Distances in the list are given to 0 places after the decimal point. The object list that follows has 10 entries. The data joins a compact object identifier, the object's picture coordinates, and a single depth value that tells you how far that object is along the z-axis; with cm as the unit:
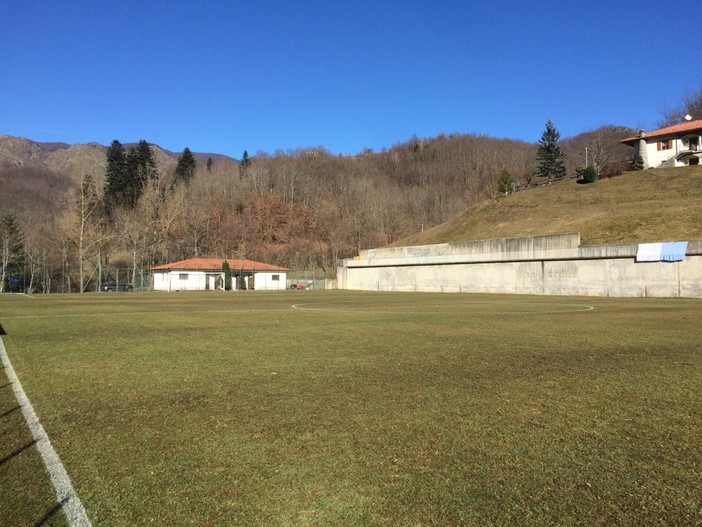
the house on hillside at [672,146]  7162
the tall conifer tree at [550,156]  9712
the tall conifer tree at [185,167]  12012
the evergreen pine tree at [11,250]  8106
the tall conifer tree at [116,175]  10825
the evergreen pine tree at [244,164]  12962
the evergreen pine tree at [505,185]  8681
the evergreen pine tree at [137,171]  10800
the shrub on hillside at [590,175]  7531
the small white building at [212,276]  7488
